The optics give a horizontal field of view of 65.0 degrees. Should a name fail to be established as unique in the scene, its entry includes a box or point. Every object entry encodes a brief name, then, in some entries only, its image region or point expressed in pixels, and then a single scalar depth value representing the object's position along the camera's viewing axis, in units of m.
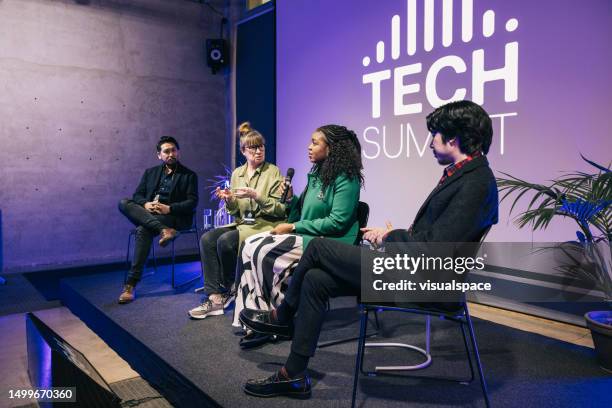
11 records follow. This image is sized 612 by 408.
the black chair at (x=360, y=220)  2.64
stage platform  1.96
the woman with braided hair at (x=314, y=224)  2.54
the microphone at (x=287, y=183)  2.90
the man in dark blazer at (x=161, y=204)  3.63
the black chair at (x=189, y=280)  3.91
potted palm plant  2.20
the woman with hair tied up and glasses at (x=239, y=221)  3.16
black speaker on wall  5.89
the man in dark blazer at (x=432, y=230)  1.75
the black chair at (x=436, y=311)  1.76
